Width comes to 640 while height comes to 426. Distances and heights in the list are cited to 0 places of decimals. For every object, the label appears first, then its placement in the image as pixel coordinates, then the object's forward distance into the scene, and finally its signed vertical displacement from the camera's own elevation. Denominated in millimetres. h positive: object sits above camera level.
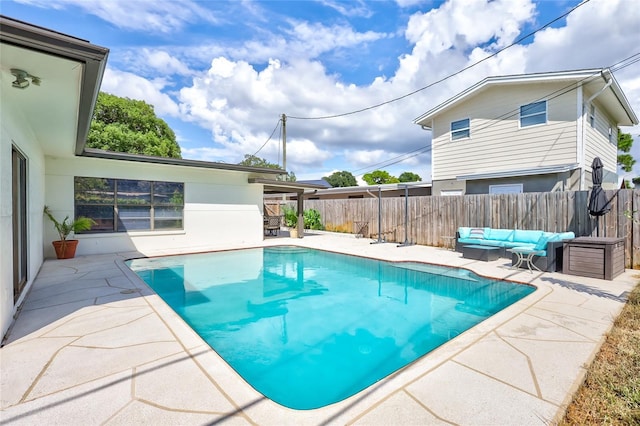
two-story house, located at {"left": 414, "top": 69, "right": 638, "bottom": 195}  9711 +2907
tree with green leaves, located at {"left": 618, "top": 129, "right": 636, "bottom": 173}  18516 +3557
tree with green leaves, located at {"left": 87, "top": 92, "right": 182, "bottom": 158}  19906 +6007
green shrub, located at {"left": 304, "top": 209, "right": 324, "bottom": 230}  18094 -566
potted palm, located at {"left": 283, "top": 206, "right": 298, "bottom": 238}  16452 -398
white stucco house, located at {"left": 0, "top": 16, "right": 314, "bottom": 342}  3098 +892
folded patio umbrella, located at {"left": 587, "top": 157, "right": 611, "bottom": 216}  7141 +292
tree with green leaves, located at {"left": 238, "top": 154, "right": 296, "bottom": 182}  50000 +8388
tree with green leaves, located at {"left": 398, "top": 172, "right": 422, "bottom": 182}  60438 +6694
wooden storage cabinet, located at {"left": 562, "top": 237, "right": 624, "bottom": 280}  6113 -1035
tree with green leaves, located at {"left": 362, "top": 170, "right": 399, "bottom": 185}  61000 +6741
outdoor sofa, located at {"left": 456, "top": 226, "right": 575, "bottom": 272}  6941 -894
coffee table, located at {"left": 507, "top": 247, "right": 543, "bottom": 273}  6980 -1139
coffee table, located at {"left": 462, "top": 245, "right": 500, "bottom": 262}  8312 -1227
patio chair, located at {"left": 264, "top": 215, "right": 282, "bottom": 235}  15055 -667
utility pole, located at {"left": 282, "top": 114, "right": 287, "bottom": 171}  20844 +5073
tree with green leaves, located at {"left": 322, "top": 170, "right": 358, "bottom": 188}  61906 +6501
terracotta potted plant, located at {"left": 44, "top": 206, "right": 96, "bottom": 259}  8531 -608
